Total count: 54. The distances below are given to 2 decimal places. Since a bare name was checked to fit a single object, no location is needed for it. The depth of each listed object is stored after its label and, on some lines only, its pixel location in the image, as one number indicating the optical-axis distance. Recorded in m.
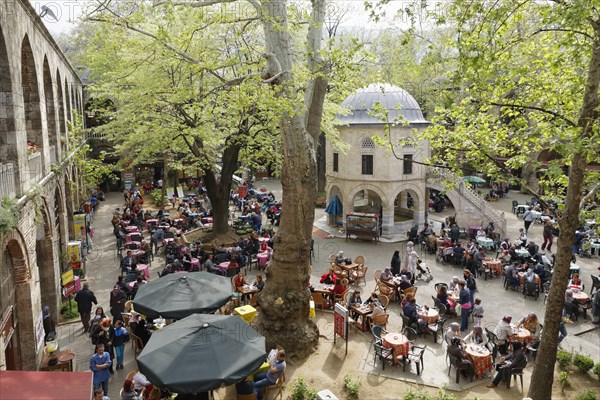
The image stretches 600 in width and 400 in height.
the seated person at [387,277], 17.36
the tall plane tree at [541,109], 9.19
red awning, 6.20
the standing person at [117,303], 13.91
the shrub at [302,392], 10.70
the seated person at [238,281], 16.91
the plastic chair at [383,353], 12.39
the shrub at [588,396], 10.68
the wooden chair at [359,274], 18.80
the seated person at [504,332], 12.93
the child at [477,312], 14.13
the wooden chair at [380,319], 14.03
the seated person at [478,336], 12.82
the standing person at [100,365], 10.82
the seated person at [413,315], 13.95
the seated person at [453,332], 12.49
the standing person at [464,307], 14.67
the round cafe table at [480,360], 11.93
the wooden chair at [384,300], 15.43
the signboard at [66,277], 15.71
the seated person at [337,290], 16.08
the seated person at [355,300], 15.02
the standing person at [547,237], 23.53
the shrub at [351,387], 11.12
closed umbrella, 28.58
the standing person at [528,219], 26.92
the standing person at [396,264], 18.91
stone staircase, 26.81
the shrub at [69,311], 15.72
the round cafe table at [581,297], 16.11
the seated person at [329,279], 17.38
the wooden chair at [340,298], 16.00
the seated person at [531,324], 13.52
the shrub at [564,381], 11.60
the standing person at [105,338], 12.06
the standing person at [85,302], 14.32
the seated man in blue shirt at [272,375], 10.70
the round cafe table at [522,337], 13.07
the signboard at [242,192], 33.59
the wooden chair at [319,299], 16.23
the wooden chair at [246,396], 10.46
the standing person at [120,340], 12.22
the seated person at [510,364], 11.48
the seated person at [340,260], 19.67
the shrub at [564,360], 12.54
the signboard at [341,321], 13.05
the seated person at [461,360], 11.77
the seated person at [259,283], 16.31
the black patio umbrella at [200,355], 8.05
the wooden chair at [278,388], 11.00
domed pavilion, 26.77
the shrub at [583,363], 12.25
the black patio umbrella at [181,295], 11.23
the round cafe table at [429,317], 14.35
